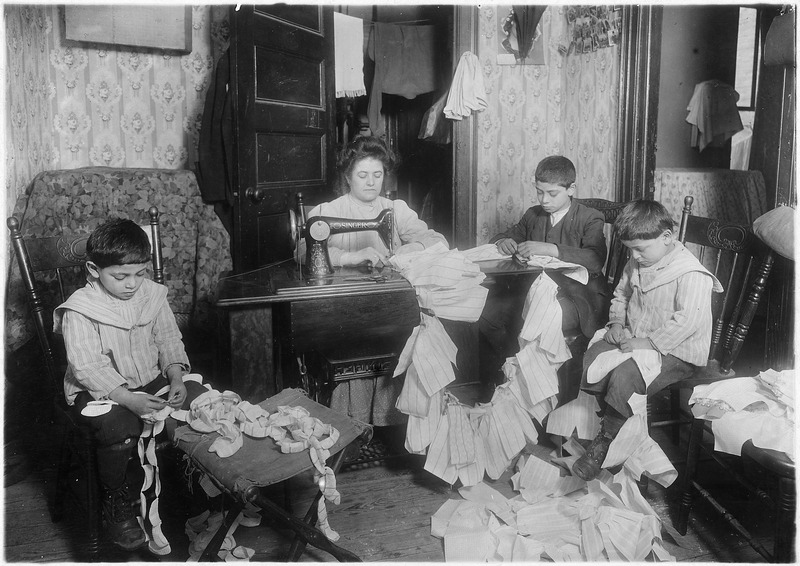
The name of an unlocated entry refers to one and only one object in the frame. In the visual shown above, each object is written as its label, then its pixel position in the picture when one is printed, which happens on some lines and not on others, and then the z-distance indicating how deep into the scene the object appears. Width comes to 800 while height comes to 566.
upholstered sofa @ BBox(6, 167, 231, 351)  3.78
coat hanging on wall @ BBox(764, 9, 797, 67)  2.74
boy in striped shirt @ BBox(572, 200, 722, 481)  2.37
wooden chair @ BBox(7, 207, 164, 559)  2.18
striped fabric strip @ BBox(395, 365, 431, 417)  2.53
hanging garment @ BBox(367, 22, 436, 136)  4.68
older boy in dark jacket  2.84
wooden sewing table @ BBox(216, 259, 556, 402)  2.33
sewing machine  2.55
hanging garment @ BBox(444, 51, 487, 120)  4.28
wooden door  3.52
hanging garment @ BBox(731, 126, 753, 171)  5.39
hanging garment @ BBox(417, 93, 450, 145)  4.51
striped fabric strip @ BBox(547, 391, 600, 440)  2.66
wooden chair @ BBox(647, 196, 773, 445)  2.53
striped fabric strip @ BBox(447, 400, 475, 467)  2.61
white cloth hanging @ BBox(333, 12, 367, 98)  4.41
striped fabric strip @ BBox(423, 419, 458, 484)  2.61
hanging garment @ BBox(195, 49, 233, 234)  4.06
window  4.96
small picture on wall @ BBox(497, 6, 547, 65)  4.32
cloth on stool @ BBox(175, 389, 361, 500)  1.86
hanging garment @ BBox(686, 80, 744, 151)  4.88
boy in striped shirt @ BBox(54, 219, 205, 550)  2.06
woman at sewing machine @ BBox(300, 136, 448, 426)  2.74
